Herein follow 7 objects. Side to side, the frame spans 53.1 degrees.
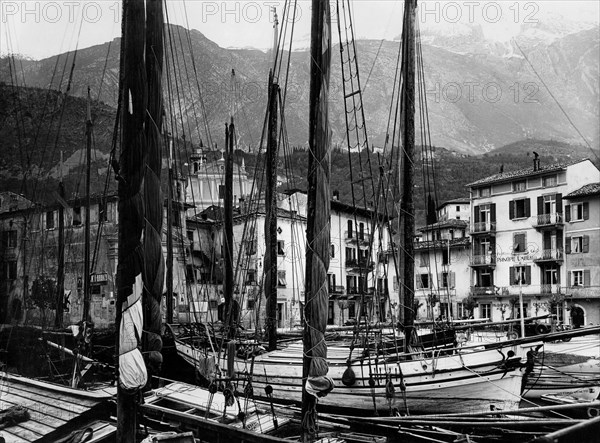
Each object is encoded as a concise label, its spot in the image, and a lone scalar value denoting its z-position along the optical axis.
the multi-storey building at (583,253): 44.69
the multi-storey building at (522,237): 48.31
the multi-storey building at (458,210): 73.50
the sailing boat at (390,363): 9.48
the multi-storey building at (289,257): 50.72
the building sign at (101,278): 41.59
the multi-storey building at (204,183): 63.03
